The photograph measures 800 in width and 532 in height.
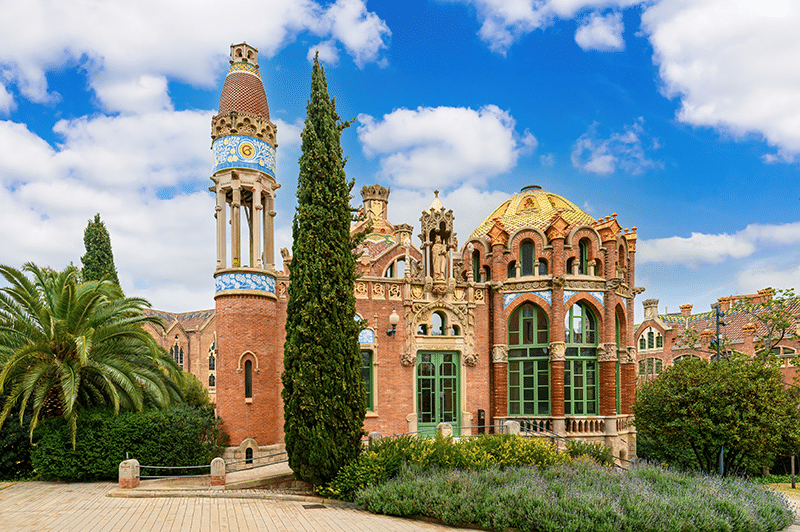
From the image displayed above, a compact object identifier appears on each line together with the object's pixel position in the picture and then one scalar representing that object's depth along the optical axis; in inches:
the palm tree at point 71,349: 583.2
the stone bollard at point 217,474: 557.0
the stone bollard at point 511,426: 690.2
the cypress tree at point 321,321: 551.8
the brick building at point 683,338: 1465.3
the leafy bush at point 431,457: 524.4
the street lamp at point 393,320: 807.1
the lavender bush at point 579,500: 405.4
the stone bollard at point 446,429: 714.2
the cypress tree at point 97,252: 1035.9
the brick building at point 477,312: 764.6
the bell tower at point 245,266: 709.3
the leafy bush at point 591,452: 585.9
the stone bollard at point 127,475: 549.6
